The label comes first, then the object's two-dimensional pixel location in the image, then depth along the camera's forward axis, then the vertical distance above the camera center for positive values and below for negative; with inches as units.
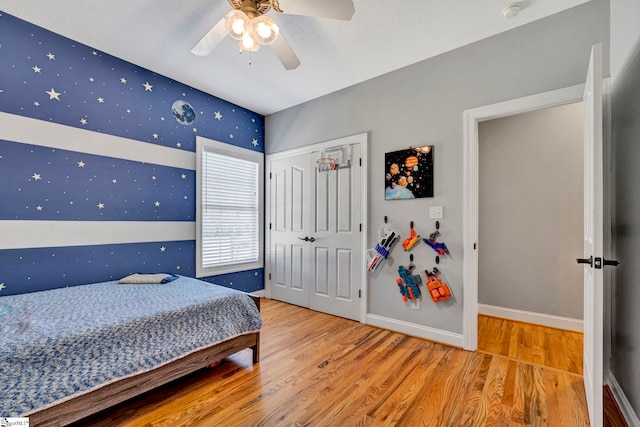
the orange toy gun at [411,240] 105.3 -9.9
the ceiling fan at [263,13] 62.4 +46.4
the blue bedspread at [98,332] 51.2 -26.8
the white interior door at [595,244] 54.2 -5.8
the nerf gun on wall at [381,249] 111.6 -13.9
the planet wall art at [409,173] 104.1 +16.2
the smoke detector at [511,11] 77.8 +58.3
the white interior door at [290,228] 141.9 -7.2
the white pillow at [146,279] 97.3 -22.8
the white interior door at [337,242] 123.8 -12.7
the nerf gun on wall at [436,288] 98.2 -26.3
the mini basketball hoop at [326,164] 130.0 +24.2
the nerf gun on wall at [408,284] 104.8 -26.4
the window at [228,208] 130.7 +3.2
